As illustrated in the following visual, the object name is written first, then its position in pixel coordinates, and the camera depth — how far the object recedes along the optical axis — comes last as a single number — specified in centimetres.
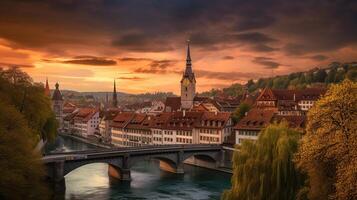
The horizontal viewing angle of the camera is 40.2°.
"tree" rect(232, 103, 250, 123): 7263
